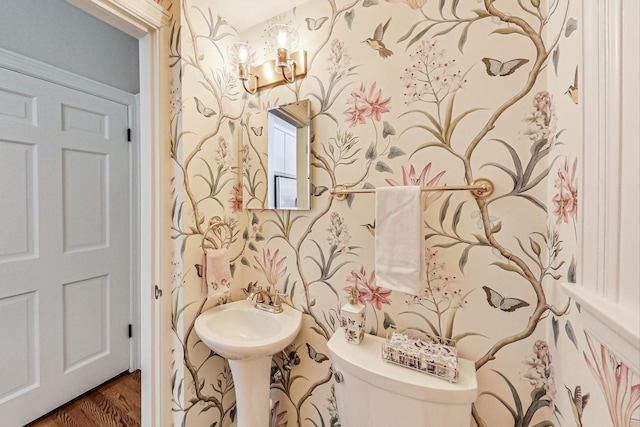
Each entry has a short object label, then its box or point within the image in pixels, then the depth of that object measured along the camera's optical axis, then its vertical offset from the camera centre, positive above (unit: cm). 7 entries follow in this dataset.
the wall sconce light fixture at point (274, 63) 110 +68
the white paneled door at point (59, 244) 136 -21
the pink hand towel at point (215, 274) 114 -29
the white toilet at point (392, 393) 71 -55
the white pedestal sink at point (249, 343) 96 -54
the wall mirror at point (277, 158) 113 +25
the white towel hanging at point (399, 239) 83 -10
